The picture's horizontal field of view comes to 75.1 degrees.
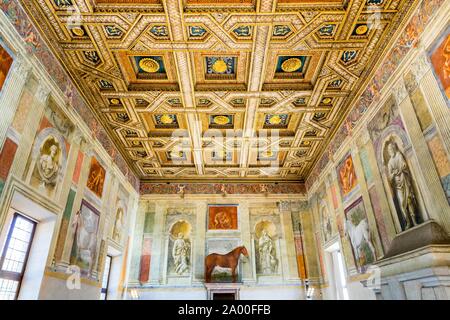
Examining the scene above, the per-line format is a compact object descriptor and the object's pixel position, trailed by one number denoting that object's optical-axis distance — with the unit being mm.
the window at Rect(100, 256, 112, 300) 11573
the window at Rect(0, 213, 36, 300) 6293
